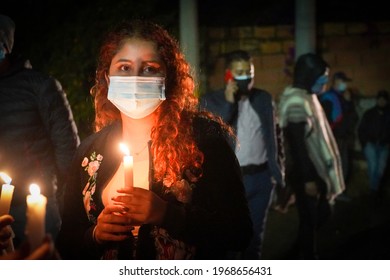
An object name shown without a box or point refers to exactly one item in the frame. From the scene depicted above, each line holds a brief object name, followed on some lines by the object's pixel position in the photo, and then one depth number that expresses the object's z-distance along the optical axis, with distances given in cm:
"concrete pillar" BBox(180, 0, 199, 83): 671
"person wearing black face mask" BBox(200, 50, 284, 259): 505
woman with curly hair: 269
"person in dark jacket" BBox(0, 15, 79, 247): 390
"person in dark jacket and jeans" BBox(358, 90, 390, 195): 734
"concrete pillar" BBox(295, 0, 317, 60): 729
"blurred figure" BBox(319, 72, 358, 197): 734
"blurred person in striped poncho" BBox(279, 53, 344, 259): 521
